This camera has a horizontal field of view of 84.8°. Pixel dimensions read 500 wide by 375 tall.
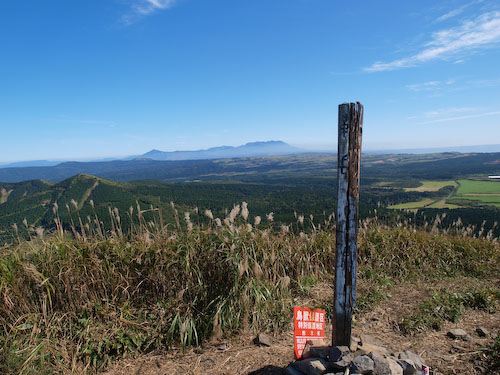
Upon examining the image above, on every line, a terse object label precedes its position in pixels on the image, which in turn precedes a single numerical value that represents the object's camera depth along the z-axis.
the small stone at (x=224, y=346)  3.45
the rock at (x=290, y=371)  2.78
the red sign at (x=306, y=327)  3.06
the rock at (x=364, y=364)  2.47
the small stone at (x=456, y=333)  3.52
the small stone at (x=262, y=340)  3.49
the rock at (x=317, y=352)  2.85
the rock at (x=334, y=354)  2.67
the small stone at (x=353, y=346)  2.87
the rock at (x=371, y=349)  2.83
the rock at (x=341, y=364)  2.57
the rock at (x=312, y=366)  2.63
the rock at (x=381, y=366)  2.46
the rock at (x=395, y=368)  2.51
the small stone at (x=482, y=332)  3.57
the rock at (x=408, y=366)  2.61
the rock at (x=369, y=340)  3.29
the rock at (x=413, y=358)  2.77
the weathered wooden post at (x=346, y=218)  2.68
